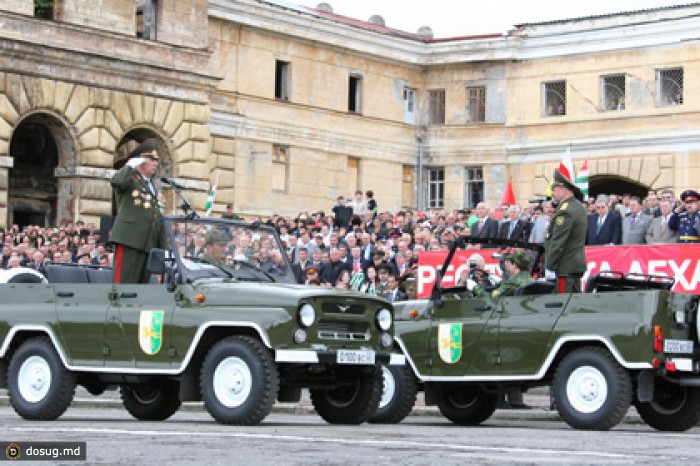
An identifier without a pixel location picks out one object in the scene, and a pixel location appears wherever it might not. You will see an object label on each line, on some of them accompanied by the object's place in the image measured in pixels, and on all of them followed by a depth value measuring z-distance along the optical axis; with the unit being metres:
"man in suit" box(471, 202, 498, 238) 30.08
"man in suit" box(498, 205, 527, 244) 28.25
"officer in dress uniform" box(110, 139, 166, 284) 17.16
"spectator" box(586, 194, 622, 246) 26.52
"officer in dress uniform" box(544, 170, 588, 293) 18.12
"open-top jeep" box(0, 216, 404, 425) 15.57
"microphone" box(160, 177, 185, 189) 16.84
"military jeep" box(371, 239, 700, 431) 16.64
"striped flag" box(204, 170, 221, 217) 25.42
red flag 36.26
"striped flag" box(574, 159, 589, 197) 31.61
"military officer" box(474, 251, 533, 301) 18.06
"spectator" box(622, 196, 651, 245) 26.06
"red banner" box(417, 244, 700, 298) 22.80
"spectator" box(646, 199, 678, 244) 25.25
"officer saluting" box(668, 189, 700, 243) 24.22
